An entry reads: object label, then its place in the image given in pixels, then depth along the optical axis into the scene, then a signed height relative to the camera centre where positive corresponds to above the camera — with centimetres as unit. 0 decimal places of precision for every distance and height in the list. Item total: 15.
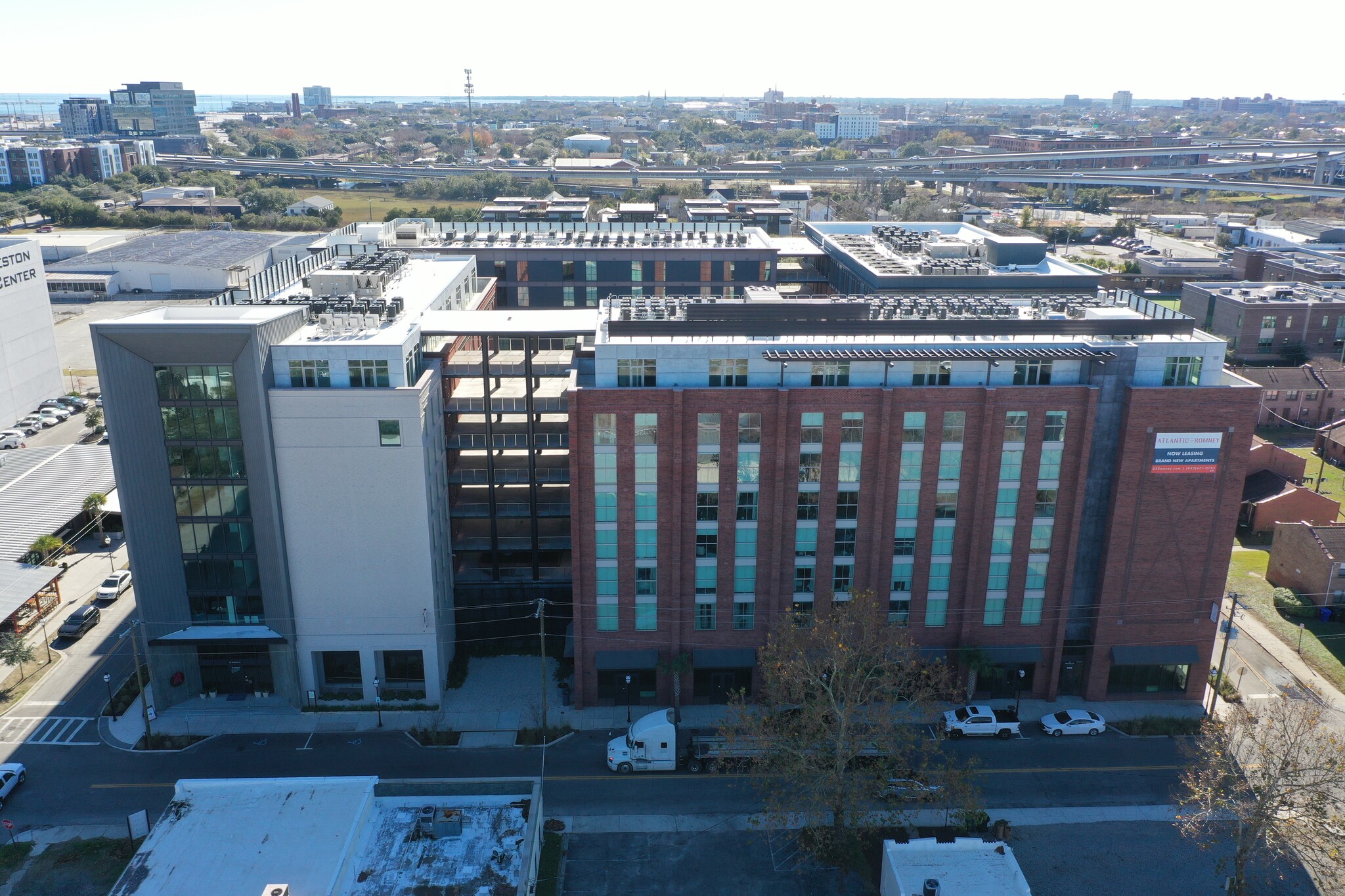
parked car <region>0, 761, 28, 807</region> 4888 -3164
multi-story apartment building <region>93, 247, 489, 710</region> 5203 -1922
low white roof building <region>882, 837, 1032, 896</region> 4100 -3028
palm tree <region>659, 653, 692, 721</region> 5550 -2930
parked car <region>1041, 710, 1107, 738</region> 5522 -3187
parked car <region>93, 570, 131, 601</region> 6912 -3123
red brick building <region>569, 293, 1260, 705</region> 5303 -1860
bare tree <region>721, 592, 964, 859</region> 4288 -2589
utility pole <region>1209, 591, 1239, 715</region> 5730 -3055
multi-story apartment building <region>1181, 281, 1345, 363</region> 12381 -2168
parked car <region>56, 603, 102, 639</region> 6456 -3153
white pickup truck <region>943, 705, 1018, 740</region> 5481 -3166
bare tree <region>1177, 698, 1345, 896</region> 3912 -2679
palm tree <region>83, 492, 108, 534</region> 7894 -2895
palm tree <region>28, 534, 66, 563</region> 7112 -2912
